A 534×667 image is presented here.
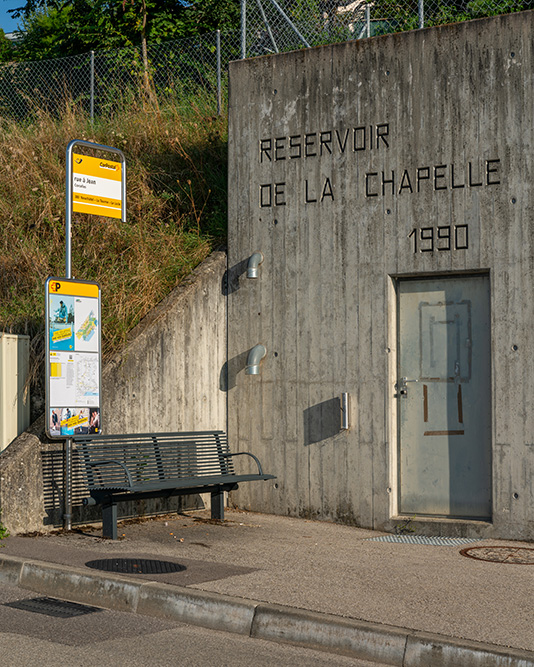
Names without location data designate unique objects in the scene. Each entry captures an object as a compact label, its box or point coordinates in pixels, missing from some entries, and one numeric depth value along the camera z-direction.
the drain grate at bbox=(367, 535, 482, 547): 8.62
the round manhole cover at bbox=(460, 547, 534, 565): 7.67
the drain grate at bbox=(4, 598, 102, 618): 6.16
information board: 8.53
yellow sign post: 8.88
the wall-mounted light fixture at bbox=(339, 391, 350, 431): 9.62
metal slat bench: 8.29
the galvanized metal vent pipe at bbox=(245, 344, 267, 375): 10.10
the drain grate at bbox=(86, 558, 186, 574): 6.77
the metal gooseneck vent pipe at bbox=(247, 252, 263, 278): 10.23
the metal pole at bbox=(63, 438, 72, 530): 8.62
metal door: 9.09
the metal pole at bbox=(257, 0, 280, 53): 11.53
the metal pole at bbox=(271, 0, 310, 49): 11.55
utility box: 8.95
